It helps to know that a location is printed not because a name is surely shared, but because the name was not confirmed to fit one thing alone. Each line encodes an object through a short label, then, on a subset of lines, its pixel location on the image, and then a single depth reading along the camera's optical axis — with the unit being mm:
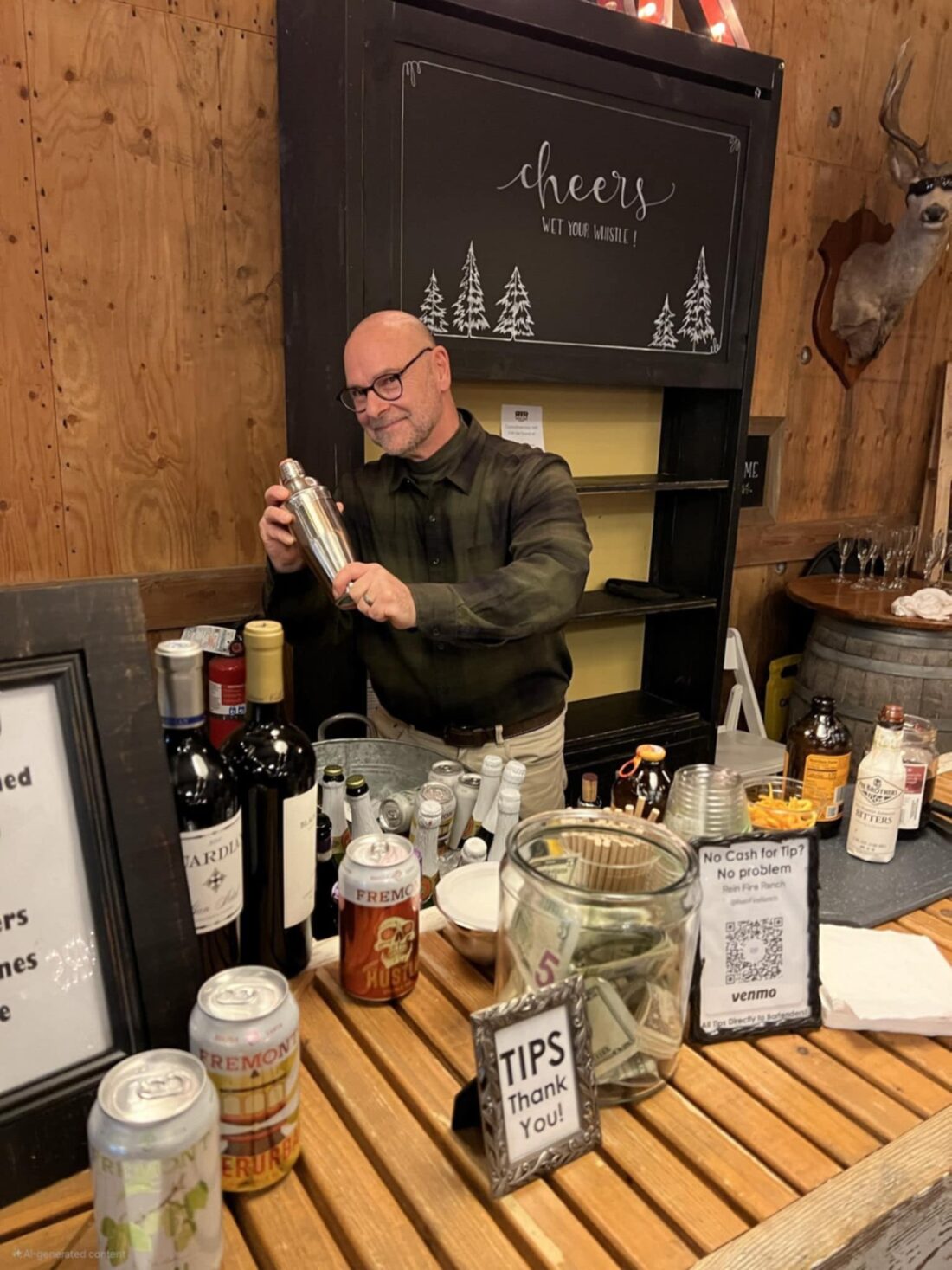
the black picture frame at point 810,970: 873
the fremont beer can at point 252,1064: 625
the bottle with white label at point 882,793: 1206
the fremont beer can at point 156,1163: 524
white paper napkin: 893
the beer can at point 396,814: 1272
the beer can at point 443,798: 1259
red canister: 1082
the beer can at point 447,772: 1319
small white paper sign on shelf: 2732
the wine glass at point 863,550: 3499
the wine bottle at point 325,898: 1134
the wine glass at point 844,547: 3551
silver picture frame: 671
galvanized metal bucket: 1446
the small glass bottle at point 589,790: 1240
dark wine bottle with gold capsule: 844
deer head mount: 3113
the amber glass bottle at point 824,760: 1268
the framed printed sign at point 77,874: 655
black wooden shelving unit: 1972
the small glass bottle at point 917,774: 1268
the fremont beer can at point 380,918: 841
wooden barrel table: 2926
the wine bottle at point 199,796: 742
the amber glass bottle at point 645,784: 1112
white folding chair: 3088
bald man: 1865
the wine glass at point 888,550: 3420
